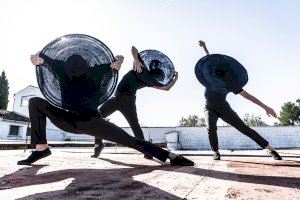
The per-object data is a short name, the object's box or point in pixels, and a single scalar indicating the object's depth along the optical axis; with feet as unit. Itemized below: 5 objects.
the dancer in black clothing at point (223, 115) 17.93
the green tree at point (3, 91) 189.98
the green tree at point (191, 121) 335.67
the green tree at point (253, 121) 304.42
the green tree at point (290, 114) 200.47
